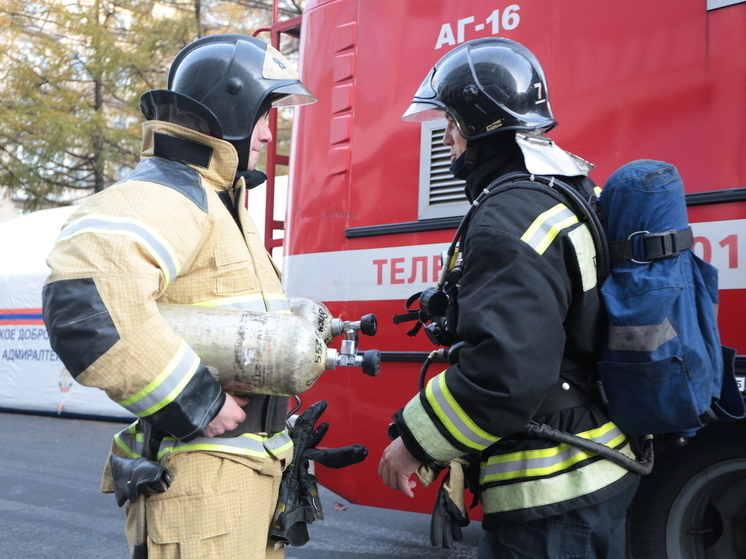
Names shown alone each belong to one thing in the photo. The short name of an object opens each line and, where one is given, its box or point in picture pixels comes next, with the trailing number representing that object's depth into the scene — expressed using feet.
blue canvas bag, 5.96
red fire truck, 8.78
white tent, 31.45
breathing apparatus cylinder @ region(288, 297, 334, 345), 7.58
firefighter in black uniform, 5.77
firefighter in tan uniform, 5.32
